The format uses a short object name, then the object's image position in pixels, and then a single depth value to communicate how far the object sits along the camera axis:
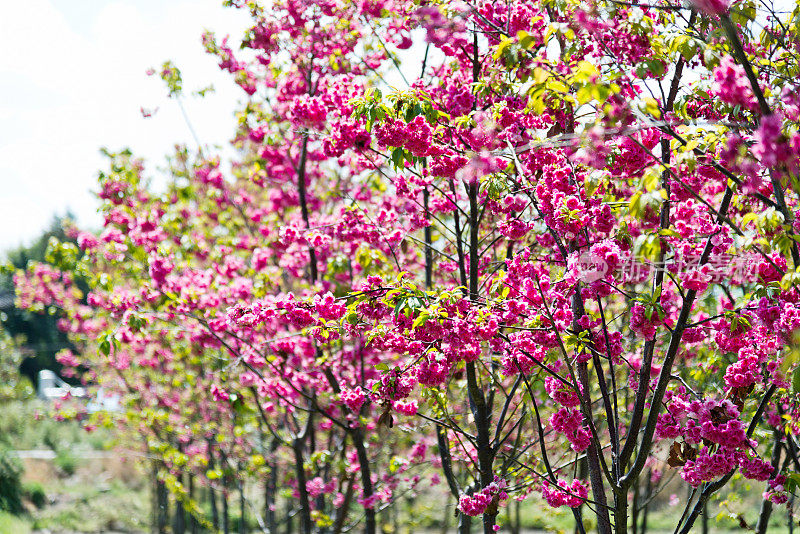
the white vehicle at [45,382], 31.07
